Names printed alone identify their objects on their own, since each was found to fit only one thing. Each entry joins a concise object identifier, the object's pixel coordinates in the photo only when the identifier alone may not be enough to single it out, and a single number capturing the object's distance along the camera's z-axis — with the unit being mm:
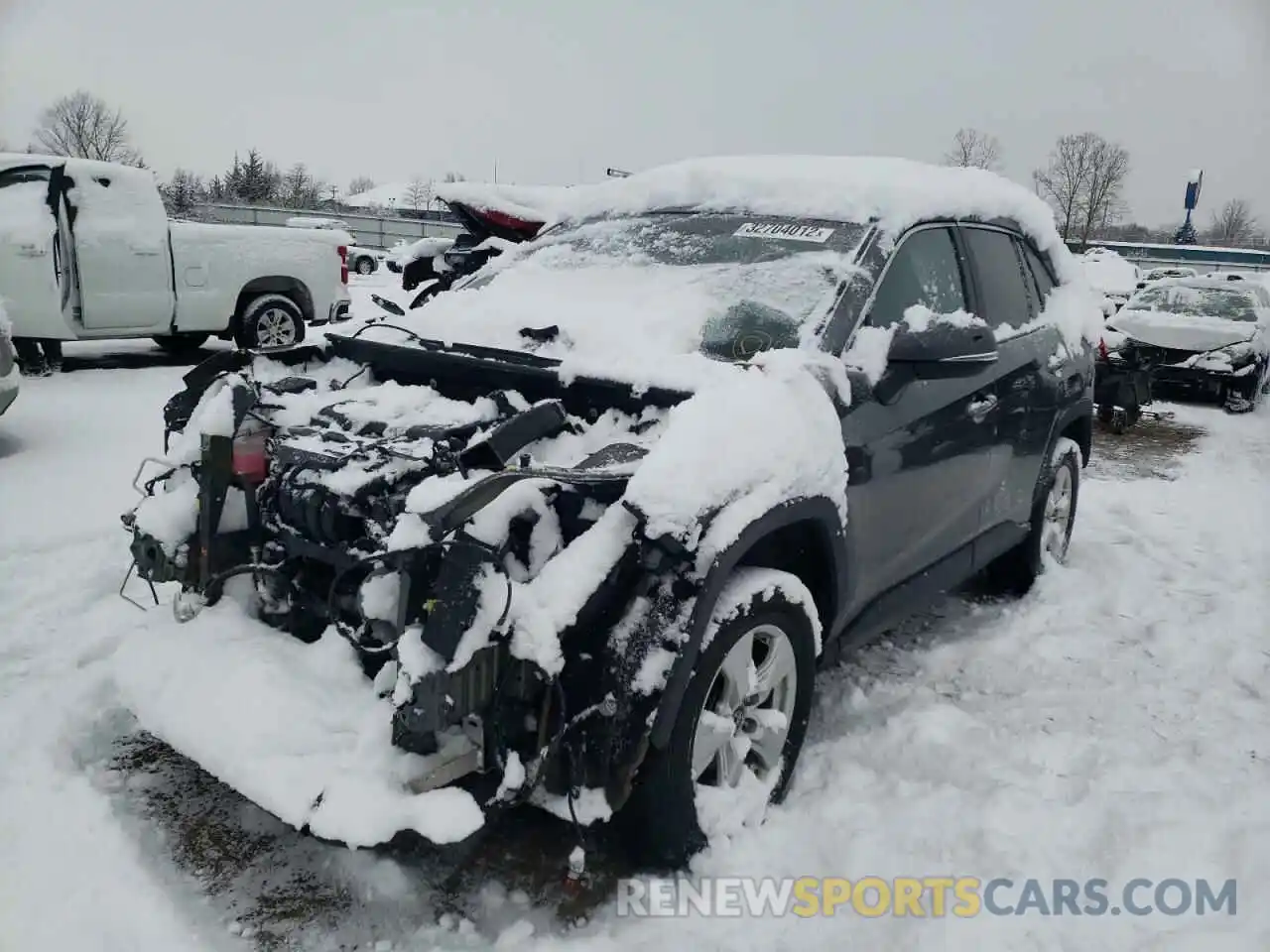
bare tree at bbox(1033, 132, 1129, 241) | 61688
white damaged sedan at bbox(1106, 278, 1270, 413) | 10906
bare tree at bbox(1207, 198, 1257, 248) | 88438
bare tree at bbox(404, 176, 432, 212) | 83481
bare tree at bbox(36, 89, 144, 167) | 53125
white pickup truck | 8711
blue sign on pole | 57250
